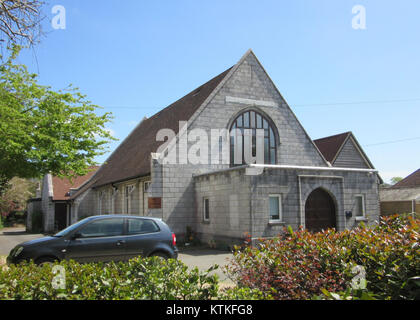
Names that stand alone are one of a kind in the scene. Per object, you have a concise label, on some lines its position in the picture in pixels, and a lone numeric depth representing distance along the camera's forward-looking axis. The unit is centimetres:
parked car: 974
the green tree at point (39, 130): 1384
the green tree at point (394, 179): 10893
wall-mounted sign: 1920
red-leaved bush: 516
